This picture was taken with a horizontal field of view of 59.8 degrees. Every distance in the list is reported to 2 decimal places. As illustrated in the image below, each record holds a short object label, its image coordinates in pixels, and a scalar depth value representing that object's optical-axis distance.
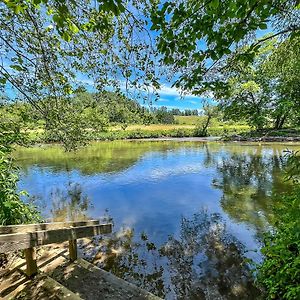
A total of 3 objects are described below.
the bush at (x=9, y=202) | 4.23
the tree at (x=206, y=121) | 43.62
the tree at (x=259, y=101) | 32.34
